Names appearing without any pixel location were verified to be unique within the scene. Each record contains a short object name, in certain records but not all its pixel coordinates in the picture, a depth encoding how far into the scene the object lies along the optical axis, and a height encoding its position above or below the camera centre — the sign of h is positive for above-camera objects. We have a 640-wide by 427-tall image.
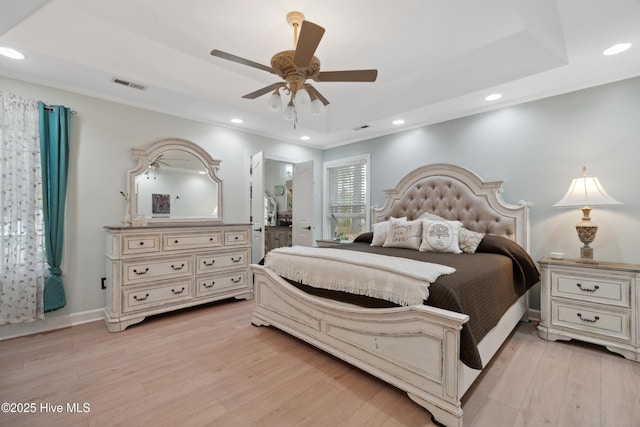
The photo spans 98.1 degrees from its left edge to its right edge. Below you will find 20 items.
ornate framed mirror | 3.29 +0.38
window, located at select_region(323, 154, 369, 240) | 4.72 +0.29
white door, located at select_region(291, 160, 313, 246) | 4.65 +0.16
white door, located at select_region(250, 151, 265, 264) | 3.97 +0.11
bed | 1.50 -0.75
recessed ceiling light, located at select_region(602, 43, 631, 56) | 2.17 +1.32
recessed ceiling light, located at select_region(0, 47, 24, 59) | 2.21 +1.31
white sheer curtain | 2.52 +0.00
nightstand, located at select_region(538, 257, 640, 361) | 2.18 -0.76
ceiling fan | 1.70 +0.97
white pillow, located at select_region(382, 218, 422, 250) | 3.05 -0.24
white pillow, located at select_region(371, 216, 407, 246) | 3.39 -0.25
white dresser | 2.79 -0.62
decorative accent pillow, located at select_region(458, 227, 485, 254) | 2.83 -0.28
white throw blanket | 1.69 -0.42
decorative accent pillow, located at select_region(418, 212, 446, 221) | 3.34 -0.04
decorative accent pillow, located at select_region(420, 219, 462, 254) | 2.83 -0.25
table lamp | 2.48 +0.11
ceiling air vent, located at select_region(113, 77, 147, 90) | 2.72 +1.31
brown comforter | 1.56 -0.50
